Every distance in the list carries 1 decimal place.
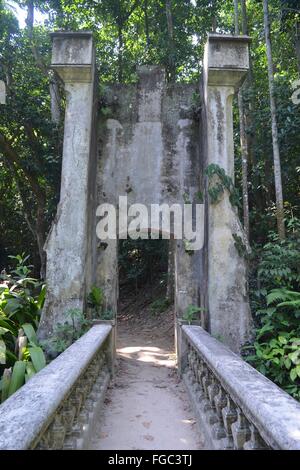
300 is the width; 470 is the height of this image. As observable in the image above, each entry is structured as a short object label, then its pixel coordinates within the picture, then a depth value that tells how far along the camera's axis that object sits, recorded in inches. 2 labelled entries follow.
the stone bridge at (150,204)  137.6
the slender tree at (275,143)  305.3
